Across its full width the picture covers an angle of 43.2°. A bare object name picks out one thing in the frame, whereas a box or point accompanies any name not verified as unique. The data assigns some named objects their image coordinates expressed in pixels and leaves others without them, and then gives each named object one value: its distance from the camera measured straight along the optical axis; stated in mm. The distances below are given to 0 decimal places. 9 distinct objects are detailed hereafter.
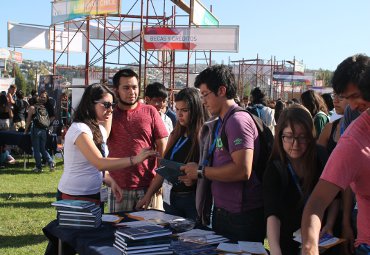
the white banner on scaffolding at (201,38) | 10484
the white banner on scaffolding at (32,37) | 18156
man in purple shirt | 2514
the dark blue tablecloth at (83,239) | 2352
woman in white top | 2922
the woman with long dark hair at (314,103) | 5266
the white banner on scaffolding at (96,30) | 19156
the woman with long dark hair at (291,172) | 2320
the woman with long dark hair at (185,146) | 3283
